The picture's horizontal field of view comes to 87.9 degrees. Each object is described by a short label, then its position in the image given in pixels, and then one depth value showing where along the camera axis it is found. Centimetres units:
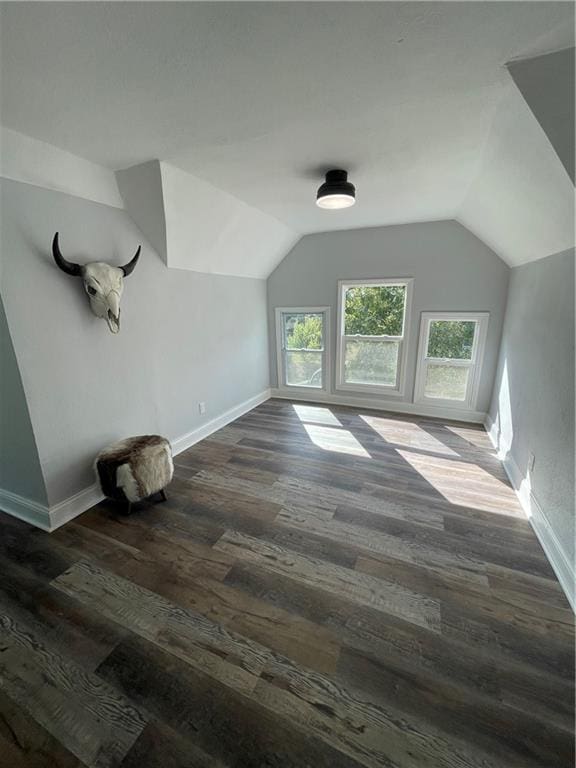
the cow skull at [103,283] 195
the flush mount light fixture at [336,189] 213
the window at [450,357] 360
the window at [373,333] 395
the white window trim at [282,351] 434
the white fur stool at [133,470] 206
